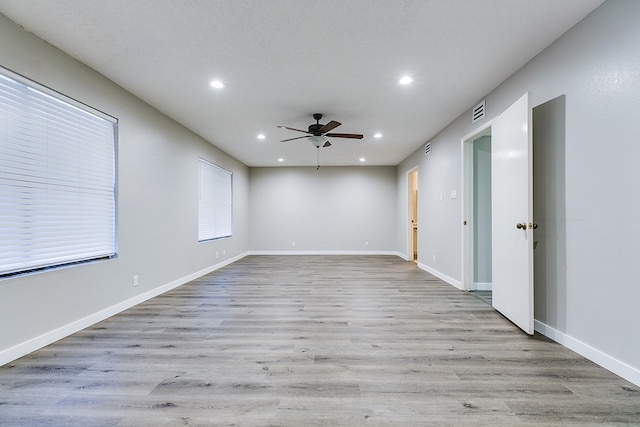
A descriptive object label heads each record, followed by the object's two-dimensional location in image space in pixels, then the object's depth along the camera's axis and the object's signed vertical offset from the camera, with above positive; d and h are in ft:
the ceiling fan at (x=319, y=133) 13.00 +3.85
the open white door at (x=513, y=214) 8.11 +0.01
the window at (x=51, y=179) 7.02 +1.04
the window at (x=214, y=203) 17.81 +0.87
